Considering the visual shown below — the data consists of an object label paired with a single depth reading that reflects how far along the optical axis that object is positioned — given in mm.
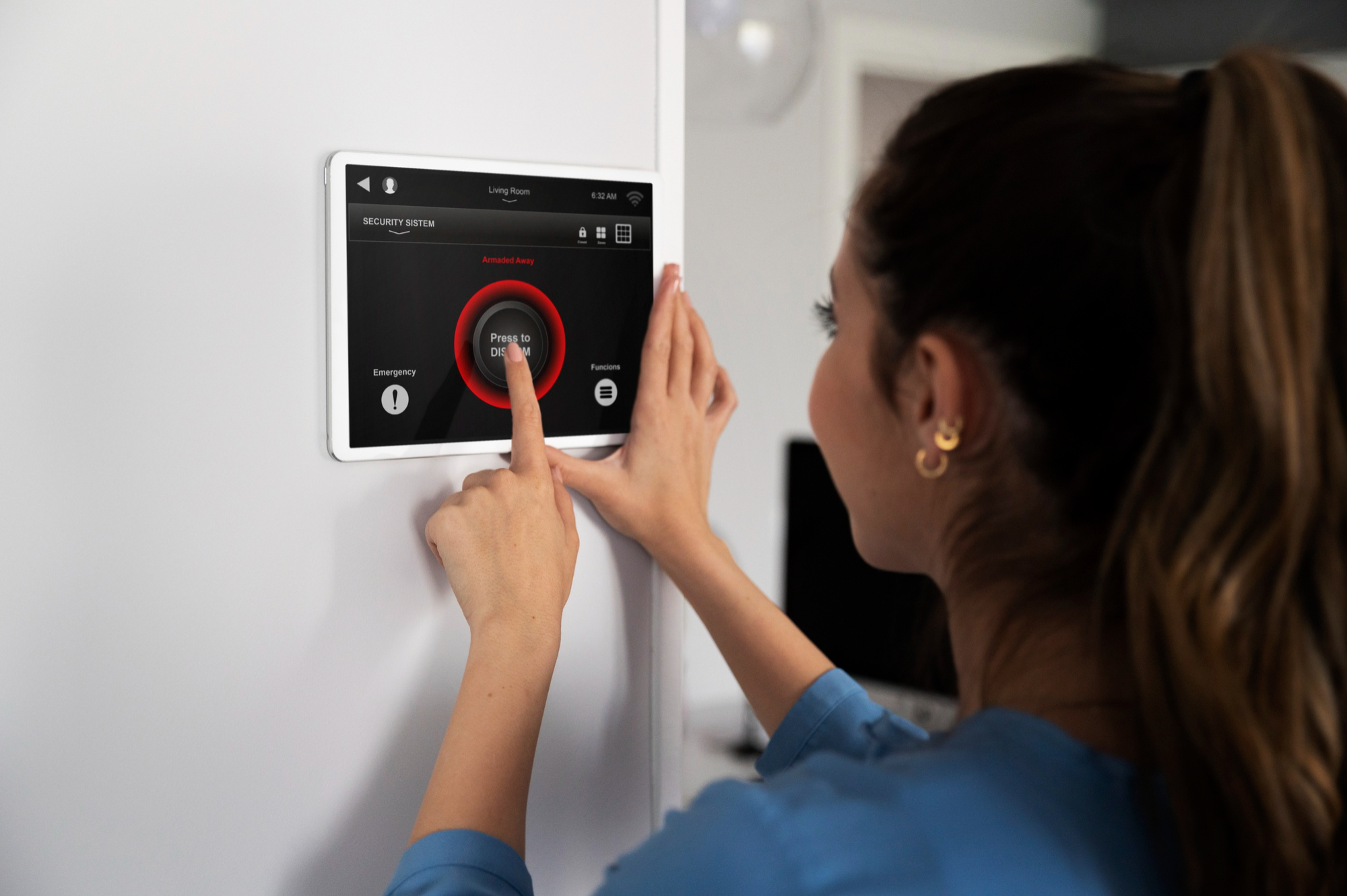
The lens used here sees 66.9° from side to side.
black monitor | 1578
